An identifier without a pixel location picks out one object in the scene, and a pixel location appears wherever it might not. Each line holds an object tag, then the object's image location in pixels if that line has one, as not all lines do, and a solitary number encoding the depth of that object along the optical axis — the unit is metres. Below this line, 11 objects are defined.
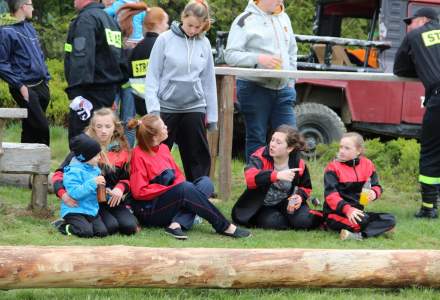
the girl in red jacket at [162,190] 12.27
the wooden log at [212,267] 8.44
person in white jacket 14.37
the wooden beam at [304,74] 13.95
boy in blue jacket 11.76
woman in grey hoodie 13.07
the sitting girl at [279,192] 12.87
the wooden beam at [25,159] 12.78
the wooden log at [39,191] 12.93
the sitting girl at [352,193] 12.59
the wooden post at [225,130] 14.69
